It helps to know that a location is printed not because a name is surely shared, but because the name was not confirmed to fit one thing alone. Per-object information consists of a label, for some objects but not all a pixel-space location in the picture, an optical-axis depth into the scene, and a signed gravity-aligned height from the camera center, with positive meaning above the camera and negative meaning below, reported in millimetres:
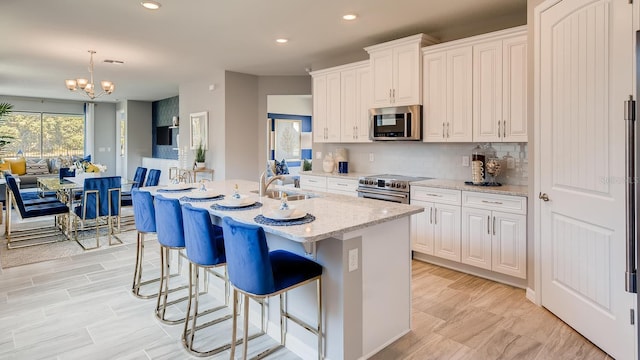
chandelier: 5509 +1372
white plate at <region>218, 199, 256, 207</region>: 2563 -199
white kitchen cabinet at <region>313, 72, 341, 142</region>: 5250 +984
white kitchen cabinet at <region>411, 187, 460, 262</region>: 3740 -514
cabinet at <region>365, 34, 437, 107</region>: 4184 +1221
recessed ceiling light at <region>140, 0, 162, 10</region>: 3428 +1607
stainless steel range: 4102 -149
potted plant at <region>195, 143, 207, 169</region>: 7070 +324
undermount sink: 3175 -182
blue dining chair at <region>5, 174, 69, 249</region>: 4691 -481
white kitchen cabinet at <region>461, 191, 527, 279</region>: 3273 -541
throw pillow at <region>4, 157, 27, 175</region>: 9542 +264
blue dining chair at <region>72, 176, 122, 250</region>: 4857 -352
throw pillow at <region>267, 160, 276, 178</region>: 9488 +174
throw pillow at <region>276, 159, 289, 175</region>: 10117 +189
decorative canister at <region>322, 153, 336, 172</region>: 5453 +157
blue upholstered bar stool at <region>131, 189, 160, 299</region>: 3064 -316
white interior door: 2176 +72
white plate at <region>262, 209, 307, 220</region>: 2092 -236
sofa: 9422 +185
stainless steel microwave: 4215 +611
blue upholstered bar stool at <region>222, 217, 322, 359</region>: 1828 -511
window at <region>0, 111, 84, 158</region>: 10352 +1221
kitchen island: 2055 -595
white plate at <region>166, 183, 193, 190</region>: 3463 -114
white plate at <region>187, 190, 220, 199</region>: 2949 -161
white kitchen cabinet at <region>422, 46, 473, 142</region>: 3848 +860
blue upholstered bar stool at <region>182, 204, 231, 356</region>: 2242 -458
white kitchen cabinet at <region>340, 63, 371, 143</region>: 4848 +960
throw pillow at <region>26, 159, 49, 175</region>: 9930 +221
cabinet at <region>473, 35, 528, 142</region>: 3457 +821
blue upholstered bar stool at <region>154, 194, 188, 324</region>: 2627 -371
